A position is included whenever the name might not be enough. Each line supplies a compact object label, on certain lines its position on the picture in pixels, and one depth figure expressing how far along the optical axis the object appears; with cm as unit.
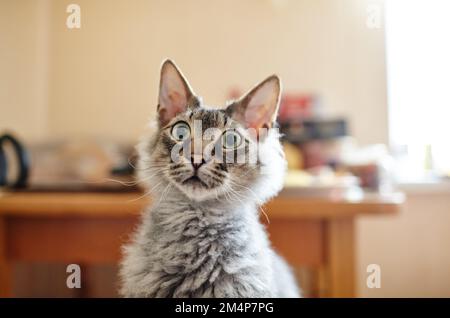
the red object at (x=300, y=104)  185
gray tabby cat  38
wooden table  76
